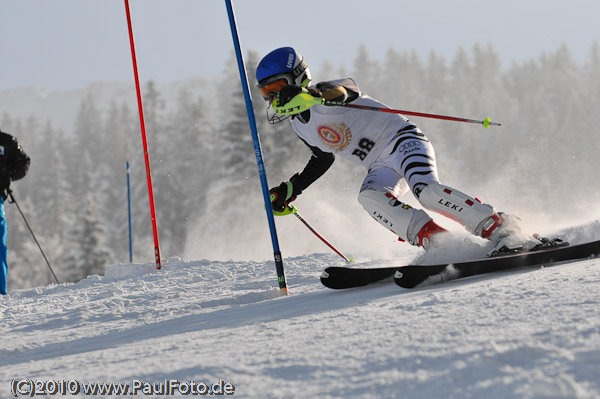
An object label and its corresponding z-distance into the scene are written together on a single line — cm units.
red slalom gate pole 1391
